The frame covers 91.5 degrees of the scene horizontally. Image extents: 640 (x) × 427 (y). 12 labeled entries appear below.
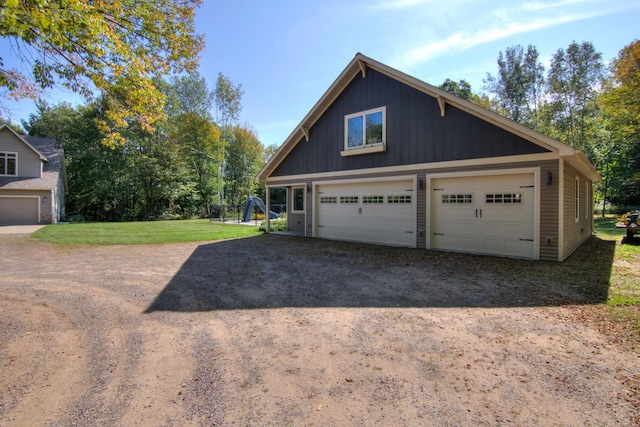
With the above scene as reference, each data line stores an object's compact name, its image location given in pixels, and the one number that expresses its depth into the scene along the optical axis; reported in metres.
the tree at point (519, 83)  26.39
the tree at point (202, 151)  29.75
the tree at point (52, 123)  29.02
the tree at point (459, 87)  28.53
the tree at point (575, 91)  23.59
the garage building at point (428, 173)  7.61
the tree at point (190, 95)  29.55
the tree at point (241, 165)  33.09
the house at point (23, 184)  19.27
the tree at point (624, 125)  18.64
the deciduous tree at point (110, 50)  4.06
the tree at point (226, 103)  29.36
